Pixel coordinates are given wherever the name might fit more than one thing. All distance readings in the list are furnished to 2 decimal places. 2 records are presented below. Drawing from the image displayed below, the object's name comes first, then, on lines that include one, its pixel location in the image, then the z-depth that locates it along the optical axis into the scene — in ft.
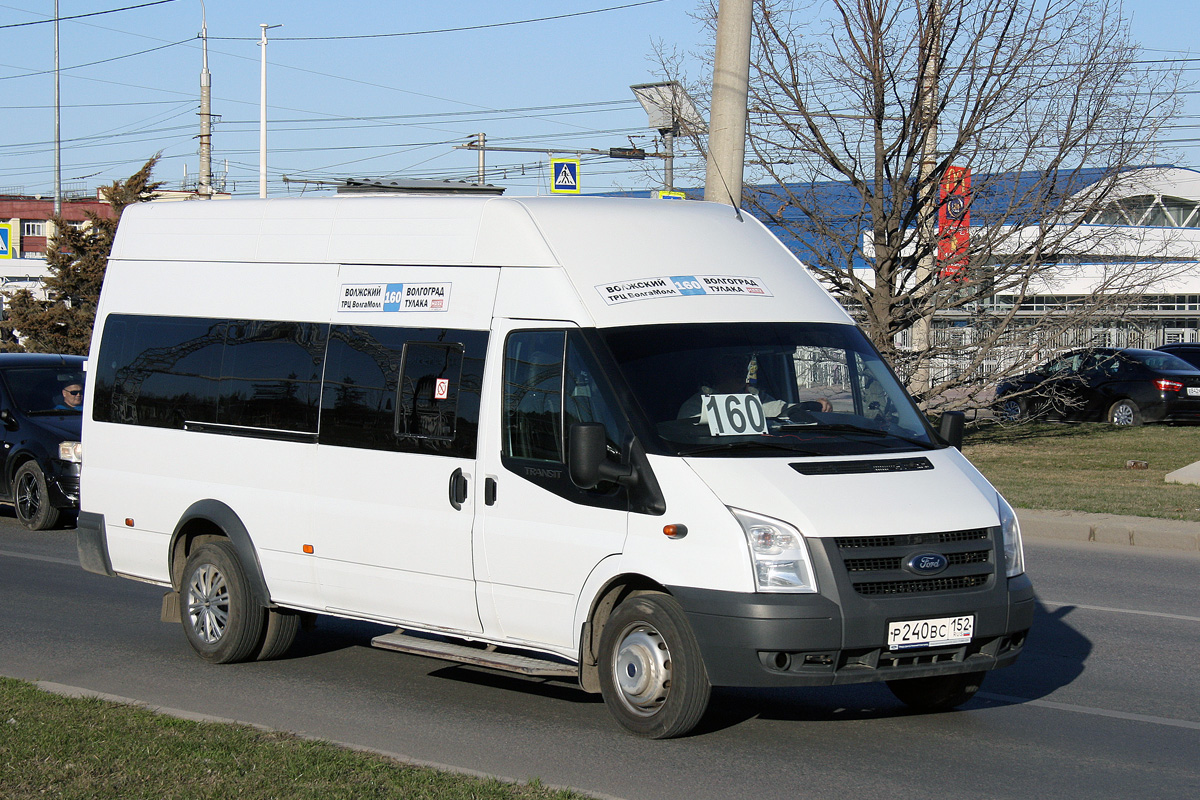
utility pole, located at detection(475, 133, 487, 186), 142.31
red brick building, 311.06
